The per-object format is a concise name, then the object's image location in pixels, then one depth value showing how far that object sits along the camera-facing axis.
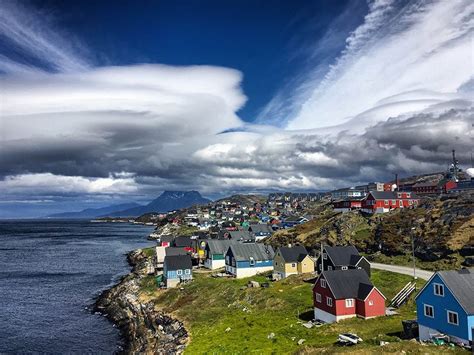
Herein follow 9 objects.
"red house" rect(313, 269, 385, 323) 47.75
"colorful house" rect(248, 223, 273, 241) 149.50
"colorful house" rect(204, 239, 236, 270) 96.62
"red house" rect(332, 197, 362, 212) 132.69
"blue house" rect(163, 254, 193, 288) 81.06
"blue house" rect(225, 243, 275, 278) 83.81
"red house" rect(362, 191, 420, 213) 121.75
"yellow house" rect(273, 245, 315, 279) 76.88
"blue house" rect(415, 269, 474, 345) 34.69
